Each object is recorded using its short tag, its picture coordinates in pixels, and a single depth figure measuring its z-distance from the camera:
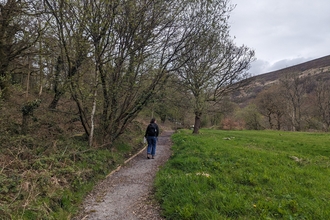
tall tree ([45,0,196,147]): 8.71
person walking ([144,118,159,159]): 11.12
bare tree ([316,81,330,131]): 40.69
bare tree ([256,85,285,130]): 42.78
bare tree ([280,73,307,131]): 42.56
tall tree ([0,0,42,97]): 9.16
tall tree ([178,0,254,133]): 19.56
